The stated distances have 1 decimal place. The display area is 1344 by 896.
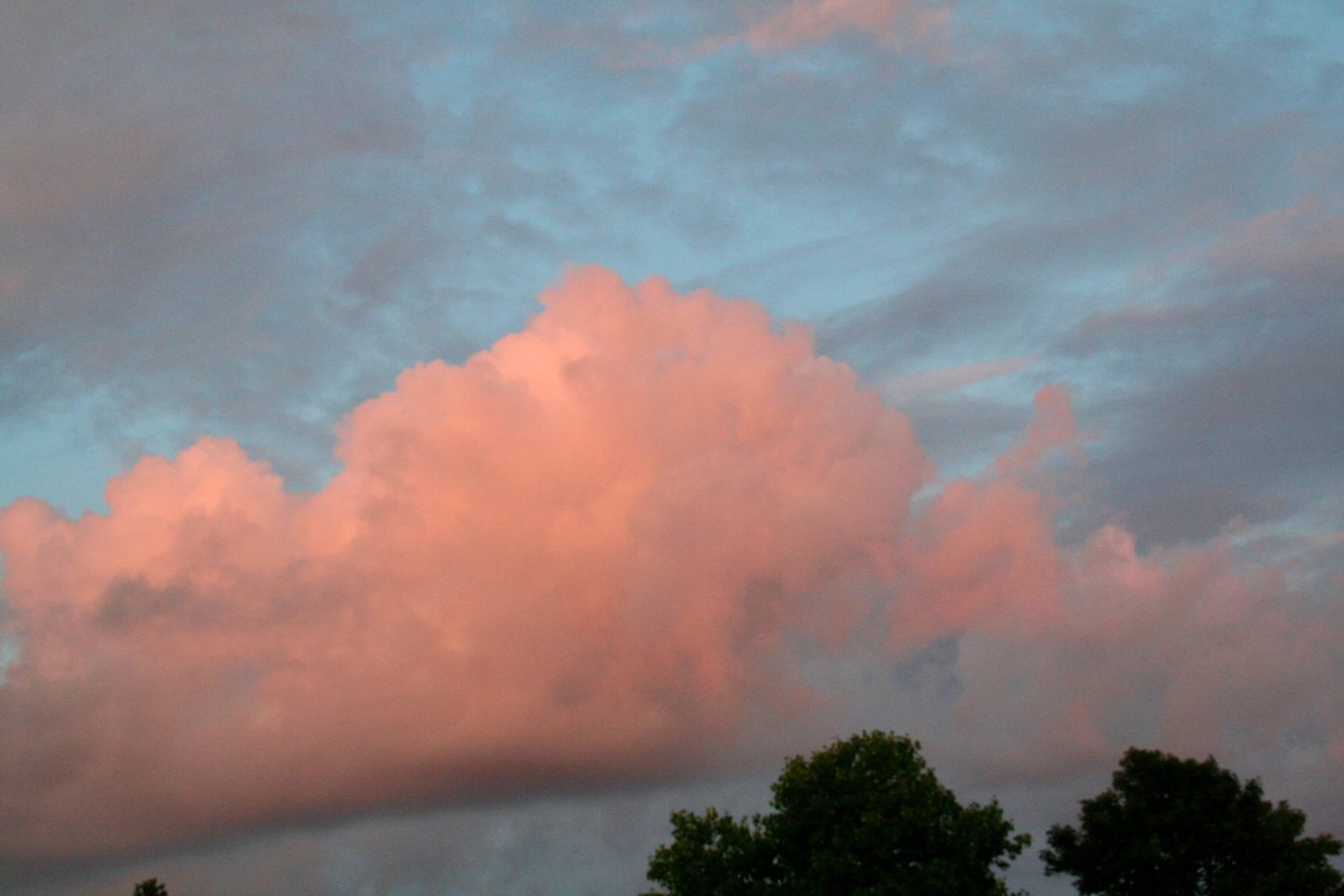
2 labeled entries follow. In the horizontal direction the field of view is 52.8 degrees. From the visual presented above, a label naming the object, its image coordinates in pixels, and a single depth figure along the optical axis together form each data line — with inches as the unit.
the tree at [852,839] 2418.8
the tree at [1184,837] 3065.9
